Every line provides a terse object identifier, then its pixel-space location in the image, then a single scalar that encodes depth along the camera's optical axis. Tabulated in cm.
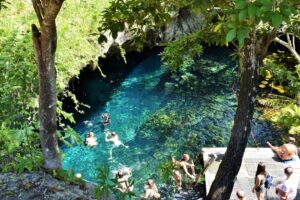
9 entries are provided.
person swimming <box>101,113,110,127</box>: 1777
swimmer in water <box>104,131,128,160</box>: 1603
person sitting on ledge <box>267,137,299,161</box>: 1049
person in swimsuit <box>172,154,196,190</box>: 1175
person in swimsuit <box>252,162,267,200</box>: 981
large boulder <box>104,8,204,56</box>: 2525
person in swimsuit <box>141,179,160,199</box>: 1076
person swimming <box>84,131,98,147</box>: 1586
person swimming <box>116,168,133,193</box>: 1154
